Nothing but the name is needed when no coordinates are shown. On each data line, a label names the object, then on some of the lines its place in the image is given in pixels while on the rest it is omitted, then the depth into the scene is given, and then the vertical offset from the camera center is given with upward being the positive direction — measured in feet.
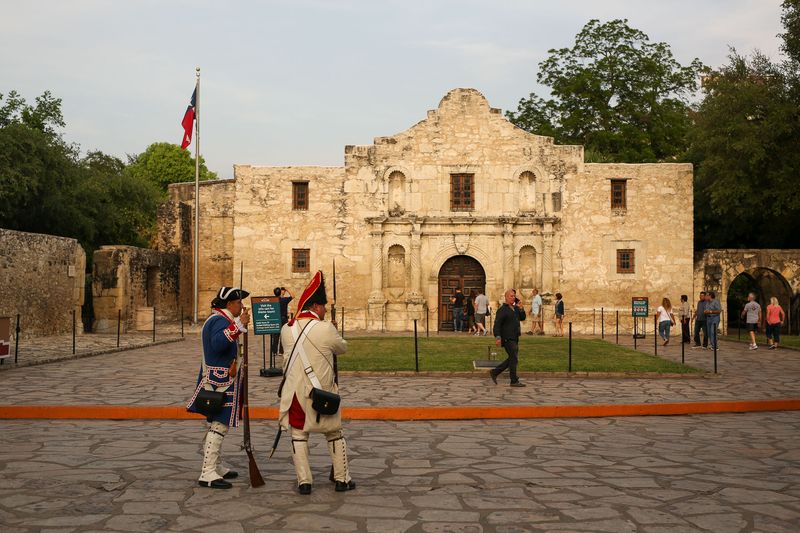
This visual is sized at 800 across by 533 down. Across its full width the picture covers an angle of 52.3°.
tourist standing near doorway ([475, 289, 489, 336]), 90.12 -2.41
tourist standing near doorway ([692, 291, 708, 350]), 73.37 -3.04
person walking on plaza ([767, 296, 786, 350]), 71.92 -3.06
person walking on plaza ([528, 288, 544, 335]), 91.69 -3.16
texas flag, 98.58 +19.71
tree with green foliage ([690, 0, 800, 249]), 93.76 +17.70
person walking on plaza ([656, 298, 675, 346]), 78.12 -2.96
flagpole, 96.58 +10.98
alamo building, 97.60 +7.75
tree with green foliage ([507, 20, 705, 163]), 132.05 +31.10
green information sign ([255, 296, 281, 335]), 51.44 -1.77
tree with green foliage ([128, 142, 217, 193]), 189.98 +28.34
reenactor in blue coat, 22.77 -2.37
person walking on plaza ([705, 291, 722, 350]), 70.18 -2.13
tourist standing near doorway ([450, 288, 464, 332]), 94.38 -2.88
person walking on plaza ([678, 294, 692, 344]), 74.84 -2.60
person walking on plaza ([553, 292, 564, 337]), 88.48 -3.03
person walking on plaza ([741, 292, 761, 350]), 74.08 -2.36
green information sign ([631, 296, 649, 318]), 78.54 -1.91
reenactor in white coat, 22.07 -2.63
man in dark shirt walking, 44.98 -2.63
